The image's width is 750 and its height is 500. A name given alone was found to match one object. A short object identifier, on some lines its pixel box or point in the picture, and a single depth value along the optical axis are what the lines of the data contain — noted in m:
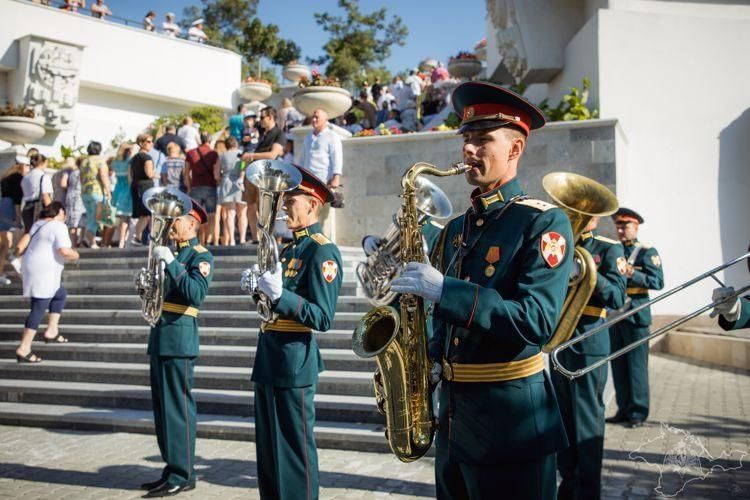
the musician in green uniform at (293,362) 4.54
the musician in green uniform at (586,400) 5.16
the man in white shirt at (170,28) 33.94
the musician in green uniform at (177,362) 5.74
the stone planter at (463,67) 21.20
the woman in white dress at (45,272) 9.90
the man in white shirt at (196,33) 34.59
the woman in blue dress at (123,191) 13.82
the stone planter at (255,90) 32.56
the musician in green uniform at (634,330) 8.01
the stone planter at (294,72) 34.69
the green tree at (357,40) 40.66
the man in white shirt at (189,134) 17.47
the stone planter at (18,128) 20.53
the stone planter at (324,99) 13.23
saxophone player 2.70
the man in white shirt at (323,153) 10.82
